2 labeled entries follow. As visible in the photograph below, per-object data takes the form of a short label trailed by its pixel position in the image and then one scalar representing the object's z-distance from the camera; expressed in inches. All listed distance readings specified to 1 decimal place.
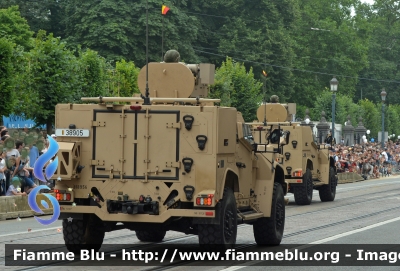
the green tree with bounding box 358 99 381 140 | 3873.0
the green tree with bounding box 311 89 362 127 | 3406.3
